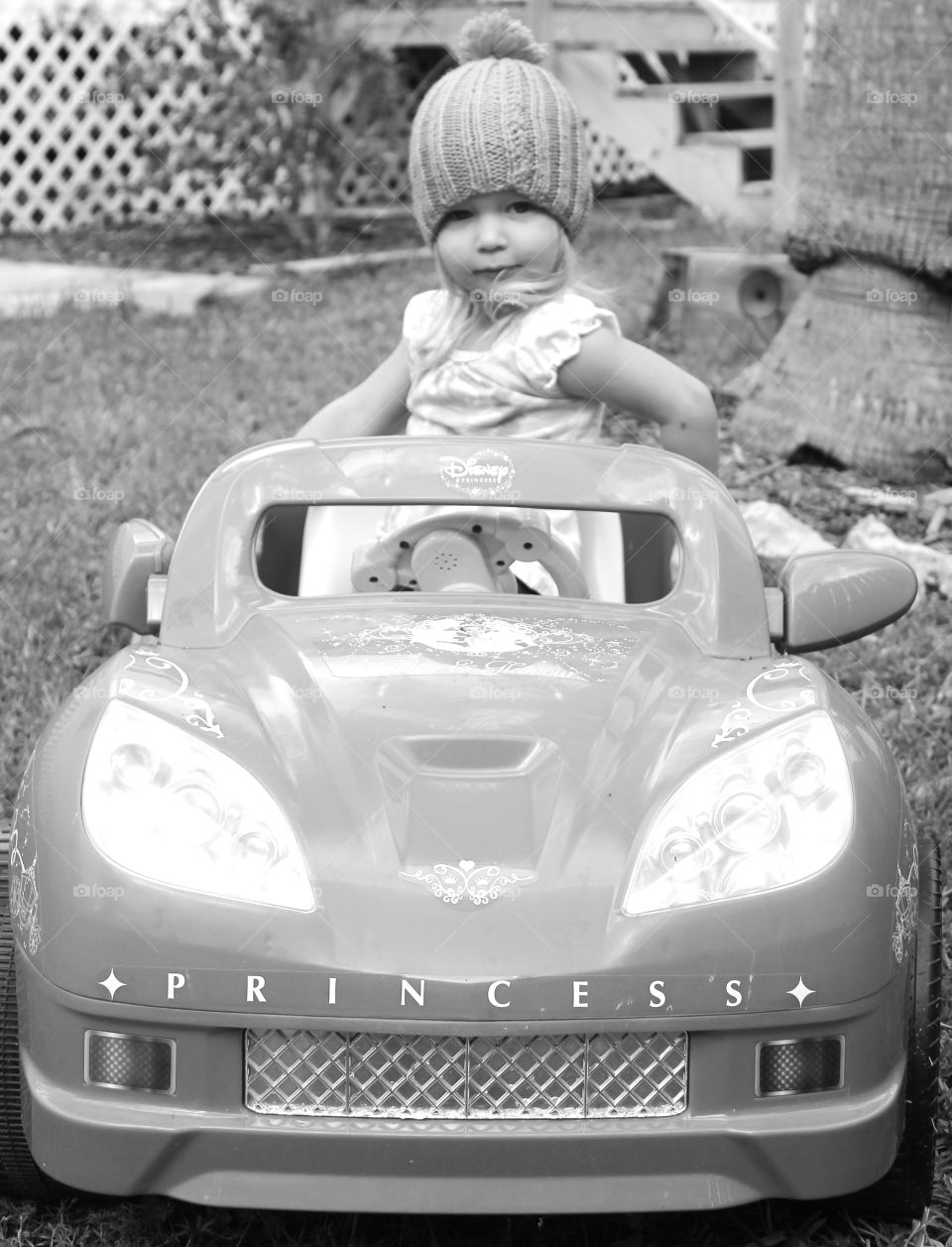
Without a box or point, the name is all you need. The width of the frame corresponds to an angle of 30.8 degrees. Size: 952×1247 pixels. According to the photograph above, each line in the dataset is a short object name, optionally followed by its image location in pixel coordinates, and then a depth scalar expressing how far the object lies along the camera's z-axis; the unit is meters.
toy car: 2.11
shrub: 10.04
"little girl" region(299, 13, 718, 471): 3.39
